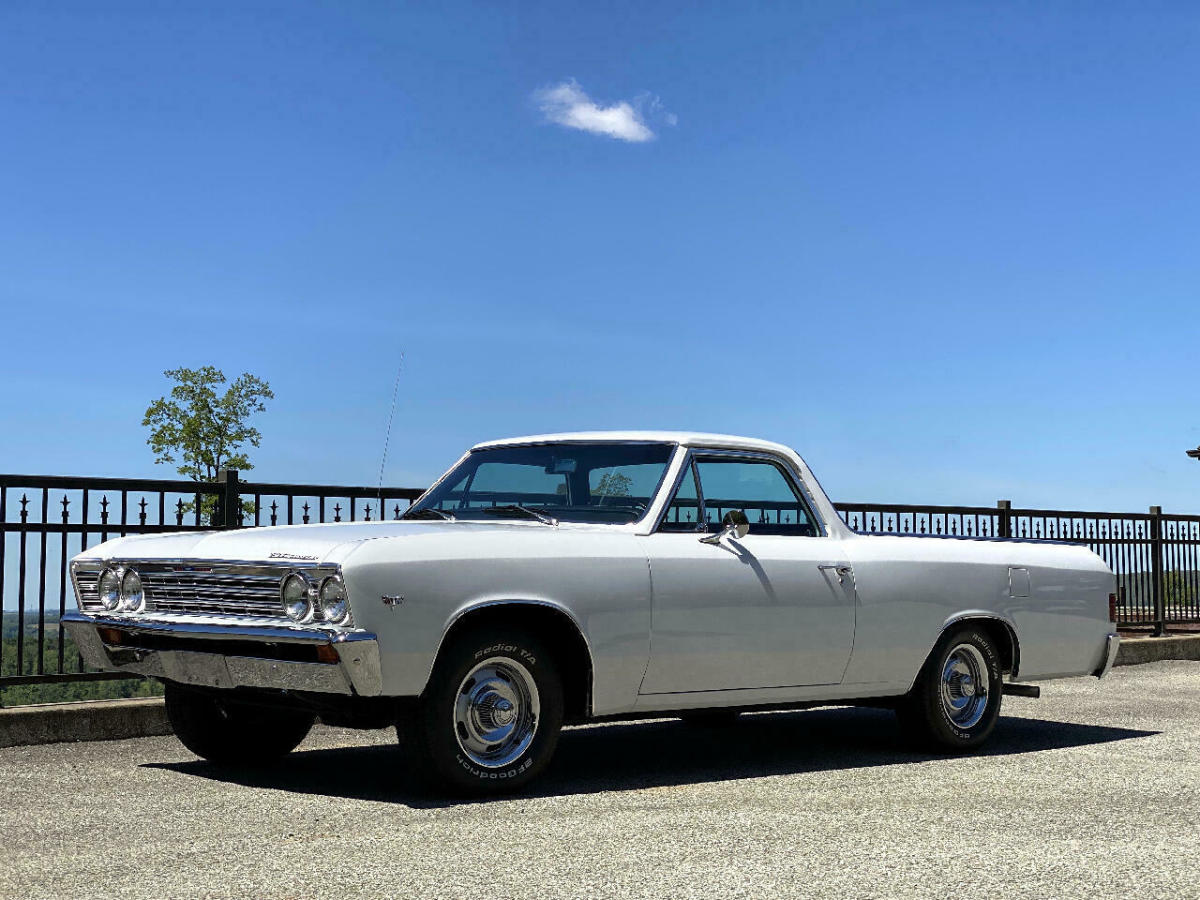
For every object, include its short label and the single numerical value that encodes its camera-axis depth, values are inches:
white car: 257.9
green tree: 1352.1
